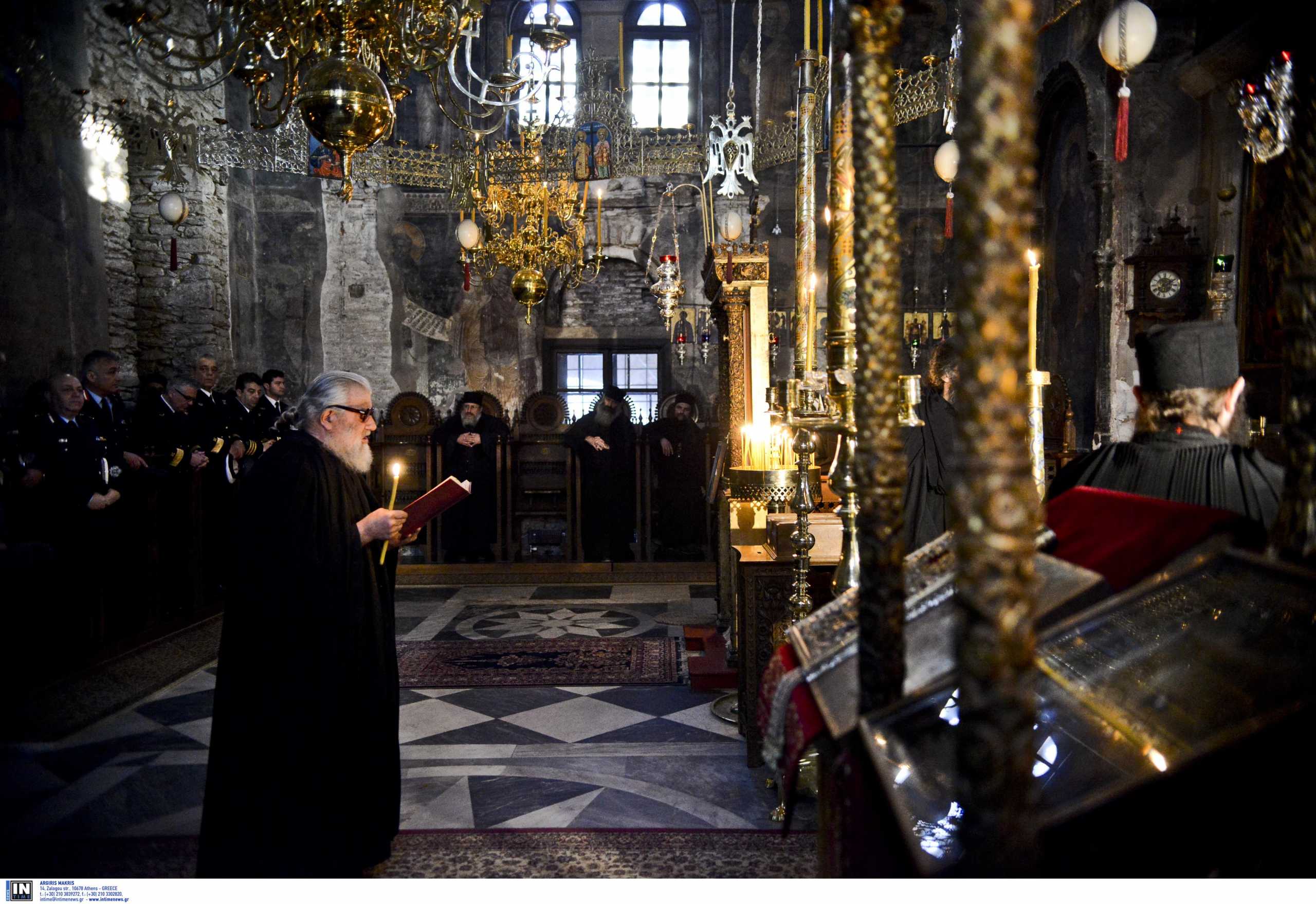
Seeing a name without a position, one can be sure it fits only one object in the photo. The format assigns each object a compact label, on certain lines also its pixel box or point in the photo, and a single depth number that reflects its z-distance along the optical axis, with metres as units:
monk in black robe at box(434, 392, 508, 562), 9.10
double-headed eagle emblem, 11.05
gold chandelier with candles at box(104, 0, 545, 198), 3.25
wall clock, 7.52
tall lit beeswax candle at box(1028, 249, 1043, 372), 2.12
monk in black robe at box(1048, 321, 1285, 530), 1.83
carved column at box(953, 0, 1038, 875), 0.82
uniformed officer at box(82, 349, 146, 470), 6.48
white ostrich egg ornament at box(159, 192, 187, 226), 8.80
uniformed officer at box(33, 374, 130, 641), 5.27
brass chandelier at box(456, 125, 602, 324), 8.50
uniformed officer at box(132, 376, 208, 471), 6.71
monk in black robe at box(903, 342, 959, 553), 4.47
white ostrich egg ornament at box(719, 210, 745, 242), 9.14
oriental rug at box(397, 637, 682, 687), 5.13
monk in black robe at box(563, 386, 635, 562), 9.17
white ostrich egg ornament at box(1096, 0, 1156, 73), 5.00
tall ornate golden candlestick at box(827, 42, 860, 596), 2.11
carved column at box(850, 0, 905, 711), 1.26
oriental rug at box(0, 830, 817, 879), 2.80
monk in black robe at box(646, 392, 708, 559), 9.59
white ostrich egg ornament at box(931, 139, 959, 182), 6.28
